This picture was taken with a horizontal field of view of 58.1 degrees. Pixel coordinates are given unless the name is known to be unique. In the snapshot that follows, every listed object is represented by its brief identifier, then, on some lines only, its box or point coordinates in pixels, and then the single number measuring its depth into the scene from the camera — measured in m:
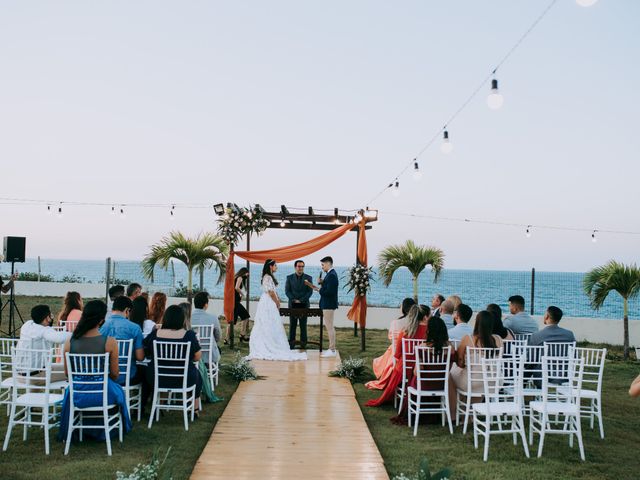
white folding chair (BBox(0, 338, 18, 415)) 5.62
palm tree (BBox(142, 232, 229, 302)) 13.35
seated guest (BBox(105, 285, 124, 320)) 7.65
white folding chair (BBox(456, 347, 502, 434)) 5.89
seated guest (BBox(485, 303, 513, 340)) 7.18
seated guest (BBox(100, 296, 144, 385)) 6.06
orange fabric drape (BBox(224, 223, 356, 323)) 11.85
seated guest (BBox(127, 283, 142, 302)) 8.18
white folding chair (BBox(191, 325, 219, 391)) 7.71
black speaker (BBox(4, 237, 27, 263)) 12.17
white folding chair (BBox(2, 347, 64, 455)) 5.15
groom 11.36
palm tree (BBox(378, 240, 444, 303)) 14.58
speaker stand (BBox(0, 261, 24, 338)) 11.62
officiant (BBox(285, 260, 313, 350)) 12.03
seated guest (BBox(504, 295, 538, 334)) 7.96
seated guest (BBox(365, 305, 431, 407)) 6.84
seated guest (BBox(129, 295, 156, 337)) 6.73
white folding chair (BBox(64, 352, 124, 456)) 5.18
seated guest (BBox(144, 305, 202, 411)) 6.17
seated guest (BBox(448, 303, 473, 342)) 6.70
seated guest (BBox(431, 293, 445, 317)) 9.90
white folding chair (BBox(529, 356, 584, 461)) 5.34
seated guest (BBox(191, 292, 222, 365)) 7.97
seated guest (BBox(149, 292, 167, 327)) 7.31
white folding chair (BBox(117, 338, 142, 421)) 5.91
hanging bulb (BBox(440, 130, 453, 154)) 7.25
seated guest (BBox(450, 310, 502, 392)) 6.09
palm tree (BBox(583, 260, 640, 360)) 12.34
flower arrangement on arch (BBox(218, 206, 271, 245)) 11.90
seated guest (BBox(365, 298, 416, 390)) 7.99
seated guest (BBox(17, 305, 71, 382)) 6.04
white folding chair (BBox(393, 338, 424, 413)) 6.63
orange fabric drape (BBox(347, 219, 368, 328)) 11.66
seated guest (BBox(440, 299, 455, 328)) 8.26
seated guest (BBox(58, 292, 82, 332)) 7.19
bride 10.84
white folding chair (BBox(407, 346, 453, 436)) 6.19
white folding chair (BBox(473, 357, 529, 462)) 5.34
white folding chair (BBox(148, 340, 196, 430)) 6.02
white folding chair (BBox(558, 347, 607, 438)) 6.02
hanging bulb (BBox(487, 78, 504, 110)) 5.45
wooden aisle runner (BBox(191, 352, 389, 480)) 4.72
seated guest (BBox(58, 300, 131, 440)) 5.32
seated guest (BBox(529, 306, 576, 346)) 6.89
